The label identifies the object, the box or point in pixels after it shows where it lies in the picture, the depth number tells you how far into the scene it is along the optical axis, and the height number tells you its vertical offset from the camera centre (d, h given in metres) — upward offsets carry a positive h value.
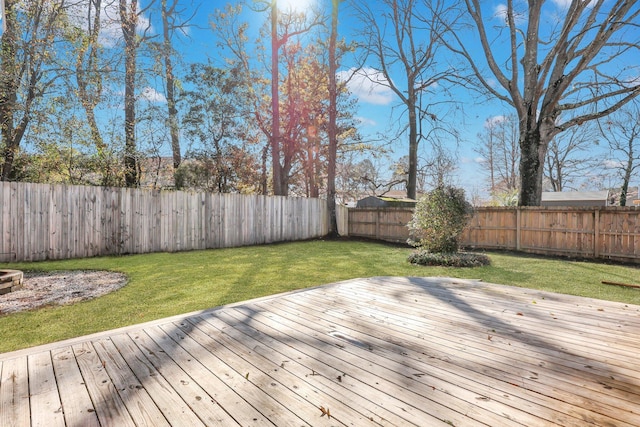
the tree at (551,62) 7.73 +4.12
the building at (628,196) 22.30 +1.13
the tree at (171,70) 10.21 +4.59
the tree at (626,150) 18.33 +3.65
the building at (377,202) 12.69 +0.42
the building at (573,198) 19.81 +0.81
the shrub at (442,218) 6.23 -0.14
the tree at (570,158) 19.86 +3.80
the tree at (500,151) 22.88 +4.64
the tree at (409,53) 11.93 +6.61
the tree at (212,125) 11.72 +3.34
